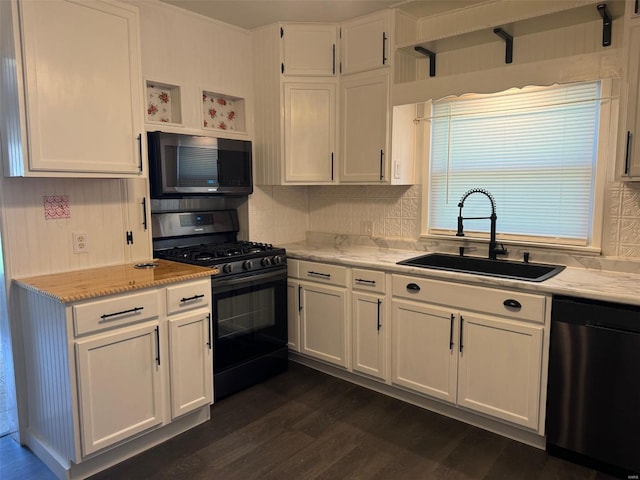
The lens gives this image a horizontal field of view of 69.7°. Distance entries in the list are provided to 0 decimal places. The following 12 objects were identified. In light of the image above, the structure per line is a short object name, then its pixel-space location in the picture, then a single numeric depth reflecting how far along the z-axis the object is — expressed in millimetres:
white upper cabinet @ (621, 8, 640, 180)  2184
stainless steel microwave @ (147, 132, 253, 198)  2881
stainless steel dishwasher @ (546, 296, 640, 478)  2072
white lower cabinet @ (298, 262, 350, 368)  3143
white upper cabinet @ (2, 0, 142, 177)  2105
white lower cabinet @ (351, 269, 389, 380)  2939
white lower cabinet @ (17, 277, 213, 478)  2092
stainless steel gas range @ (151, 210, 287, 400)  2885
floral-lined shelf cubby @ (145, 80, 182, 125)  3029
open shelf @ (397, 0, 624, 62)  2418
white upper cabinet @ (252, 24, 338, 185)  3379
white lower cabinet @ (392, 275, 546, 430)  2354
